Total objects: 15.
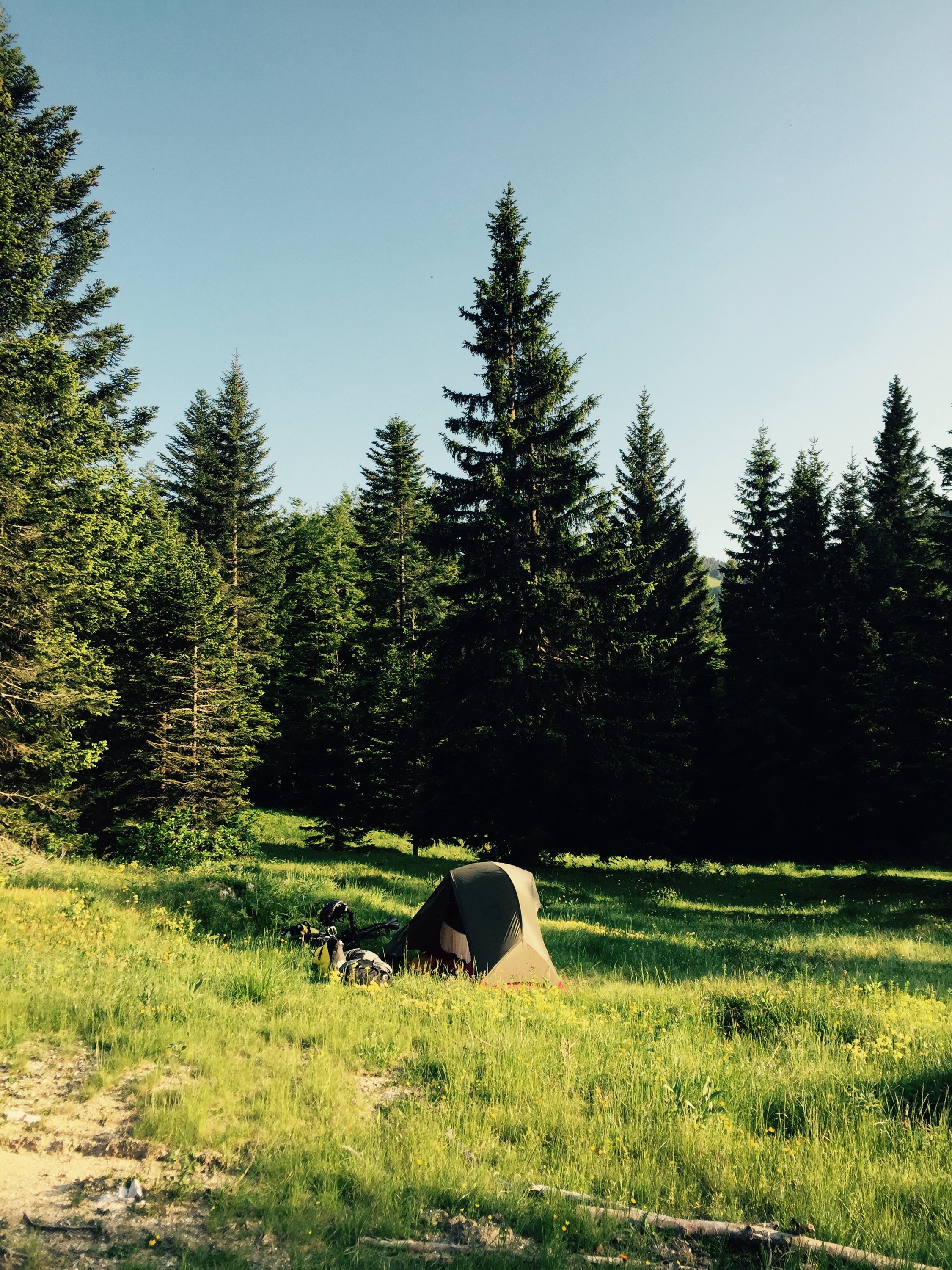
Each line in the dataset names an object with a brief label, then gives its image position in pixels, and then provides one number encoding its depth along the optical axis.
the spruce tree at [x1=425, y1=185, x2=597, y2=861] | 21.19
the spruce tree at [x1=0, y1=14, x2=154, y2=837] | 17.28
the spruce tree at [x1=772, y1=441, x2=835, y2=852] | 30.92
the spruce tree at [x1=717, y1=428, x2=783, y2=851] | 30.58
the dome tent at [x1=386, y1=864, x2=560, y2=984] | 10.10
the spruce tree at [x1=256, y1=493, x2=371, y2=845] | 29.23
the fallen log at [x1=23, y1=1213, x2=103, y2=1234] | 3.92
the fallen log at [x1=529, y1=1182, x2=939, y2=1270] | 3.82
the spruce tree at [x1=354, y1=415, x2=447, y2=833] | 28.92
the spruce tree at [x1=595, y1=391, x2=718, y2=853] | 22.23
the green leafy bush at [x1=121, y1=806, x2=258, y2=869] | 18.41
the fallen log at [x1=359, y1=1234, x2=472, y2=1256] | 3.89
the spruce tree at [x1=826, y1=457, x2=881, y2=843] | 29.95
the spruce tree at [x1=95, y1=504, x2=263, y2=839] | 21.45
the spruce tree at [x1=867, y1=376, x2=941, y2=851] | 24.30
